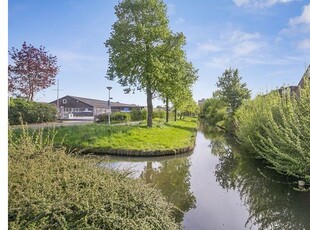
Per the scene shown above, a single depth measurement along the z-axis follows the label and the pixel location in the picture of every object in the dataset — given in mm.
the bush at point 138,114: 27081
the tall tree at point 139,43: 15797
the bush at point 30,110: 16766
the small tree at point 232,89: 29156
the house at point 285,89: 9372
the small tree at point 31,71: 19422
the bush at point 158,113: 31906
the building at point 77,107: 32144
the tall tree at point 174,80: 16656
